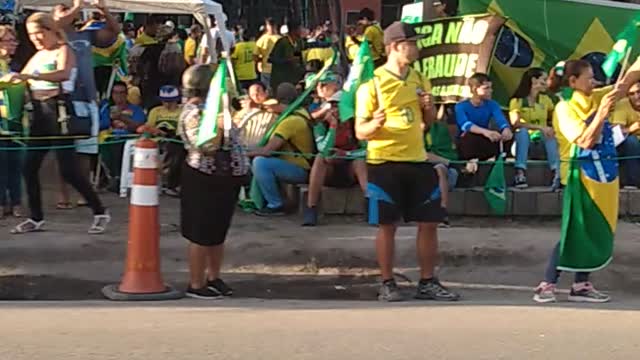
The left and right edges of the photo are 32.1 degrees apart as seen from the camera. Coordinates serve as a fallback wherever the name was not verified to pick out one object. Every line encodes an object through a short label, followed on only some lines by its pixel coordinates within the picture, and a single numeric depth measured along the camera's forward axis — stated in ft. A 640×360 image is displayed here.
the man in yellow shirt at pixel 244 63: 53.36
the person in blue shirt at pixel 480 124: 35.47
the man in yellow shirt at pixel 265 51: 55.01
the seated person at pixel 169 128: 37.22
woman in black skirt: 25.73
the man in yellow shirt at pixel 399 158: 25.57
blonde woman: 30.45
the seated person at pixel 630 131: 35.83
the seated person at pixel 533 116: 36.86
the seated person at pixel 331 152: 33.12
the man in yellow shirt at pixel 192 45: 54.59
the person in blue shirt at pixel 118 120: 37.70
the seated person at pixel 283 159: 34.30
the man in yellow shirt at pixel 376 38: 45.62
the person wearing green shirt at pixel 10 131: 31.68
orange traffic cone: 26.02
